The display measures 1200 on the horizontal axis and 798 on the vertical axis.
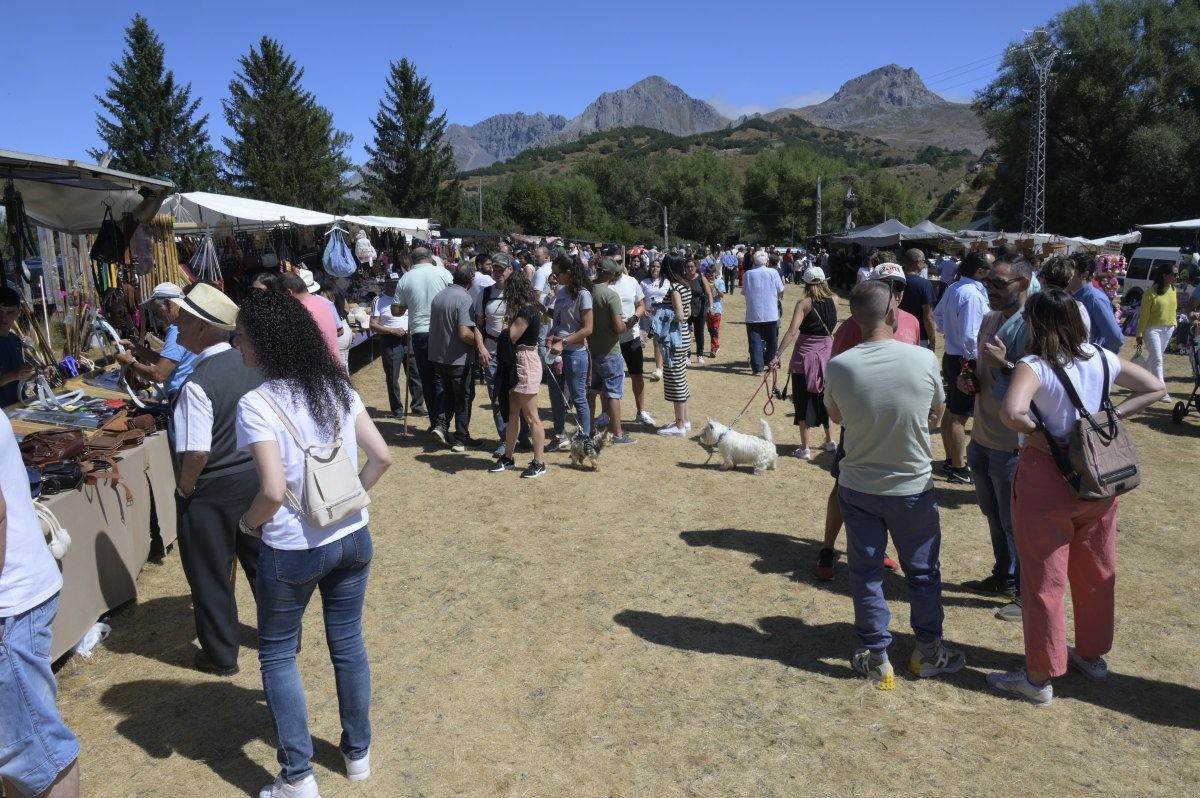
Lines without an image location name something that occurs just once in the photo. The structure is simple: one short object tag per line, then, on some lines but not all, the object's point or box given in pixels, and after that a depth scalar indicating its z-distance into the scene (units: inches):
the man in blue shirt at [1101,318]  211.9
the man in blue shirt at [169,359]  157.2
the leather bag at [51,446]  160.7
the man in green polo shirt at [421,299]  305.1
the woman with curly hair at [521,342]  248.8
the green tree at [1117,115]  1418.6
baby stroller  334.6
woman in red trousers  124.2
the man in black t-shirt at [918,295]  280.5
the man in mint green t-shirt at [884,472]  130.2
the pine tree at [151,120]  1266.0
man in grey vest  125.9
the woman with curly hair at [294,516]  98.7
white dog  267.3
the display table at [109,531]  149.3
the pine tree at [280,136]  1549.0
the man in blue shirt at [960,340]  244.5
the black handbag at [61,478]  152.2
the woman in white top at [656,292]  420.0
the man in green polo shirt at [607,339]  275.4
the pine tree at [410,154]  2129.7
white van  687.7
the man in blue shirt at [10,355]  202.2
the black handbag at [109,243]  272.7
